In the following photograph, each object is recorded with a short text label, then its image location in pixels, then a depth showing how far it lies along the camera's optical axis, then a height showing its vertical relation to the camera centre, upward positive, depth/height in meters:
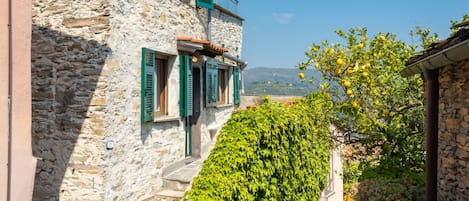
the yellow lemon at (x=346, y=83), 8.38 +0.37
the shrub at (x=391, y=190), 7.77 -1.94
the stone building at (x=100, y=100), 6.42 -0.03
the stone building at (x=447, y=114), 4.93 -0.21
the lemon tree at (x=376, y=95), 8.67 +0.12
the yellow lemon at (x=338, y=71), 8.94 +0.70
